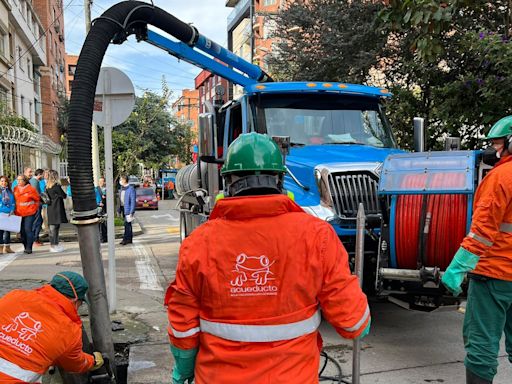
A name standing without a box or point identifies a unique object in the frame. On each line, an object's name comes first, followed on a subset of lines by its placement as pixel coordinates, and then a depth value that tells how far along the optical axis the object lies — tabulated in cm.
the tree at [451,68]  626
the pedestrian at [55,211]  1100
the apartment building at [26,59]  2406
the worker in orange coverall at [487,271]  313
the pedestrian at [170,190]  4153
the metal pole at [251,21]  1858
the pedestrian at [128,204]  1180
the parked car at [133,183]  1199
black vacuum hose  387
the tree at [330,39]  1148
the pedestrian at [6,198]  1038
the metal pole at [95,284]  408
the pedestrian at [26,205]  1051
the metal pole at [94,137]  1523
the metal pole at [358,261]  309
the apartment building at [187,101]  10105
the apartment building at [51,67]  3381
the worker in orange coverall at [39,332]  281
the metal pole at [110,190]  554
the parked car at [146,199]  2852
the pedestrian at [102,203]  1286
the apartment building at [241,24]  4000
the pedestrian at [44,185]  1212
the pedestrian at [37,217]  1114
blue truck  399
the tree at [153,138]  1989
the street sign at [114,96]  562
